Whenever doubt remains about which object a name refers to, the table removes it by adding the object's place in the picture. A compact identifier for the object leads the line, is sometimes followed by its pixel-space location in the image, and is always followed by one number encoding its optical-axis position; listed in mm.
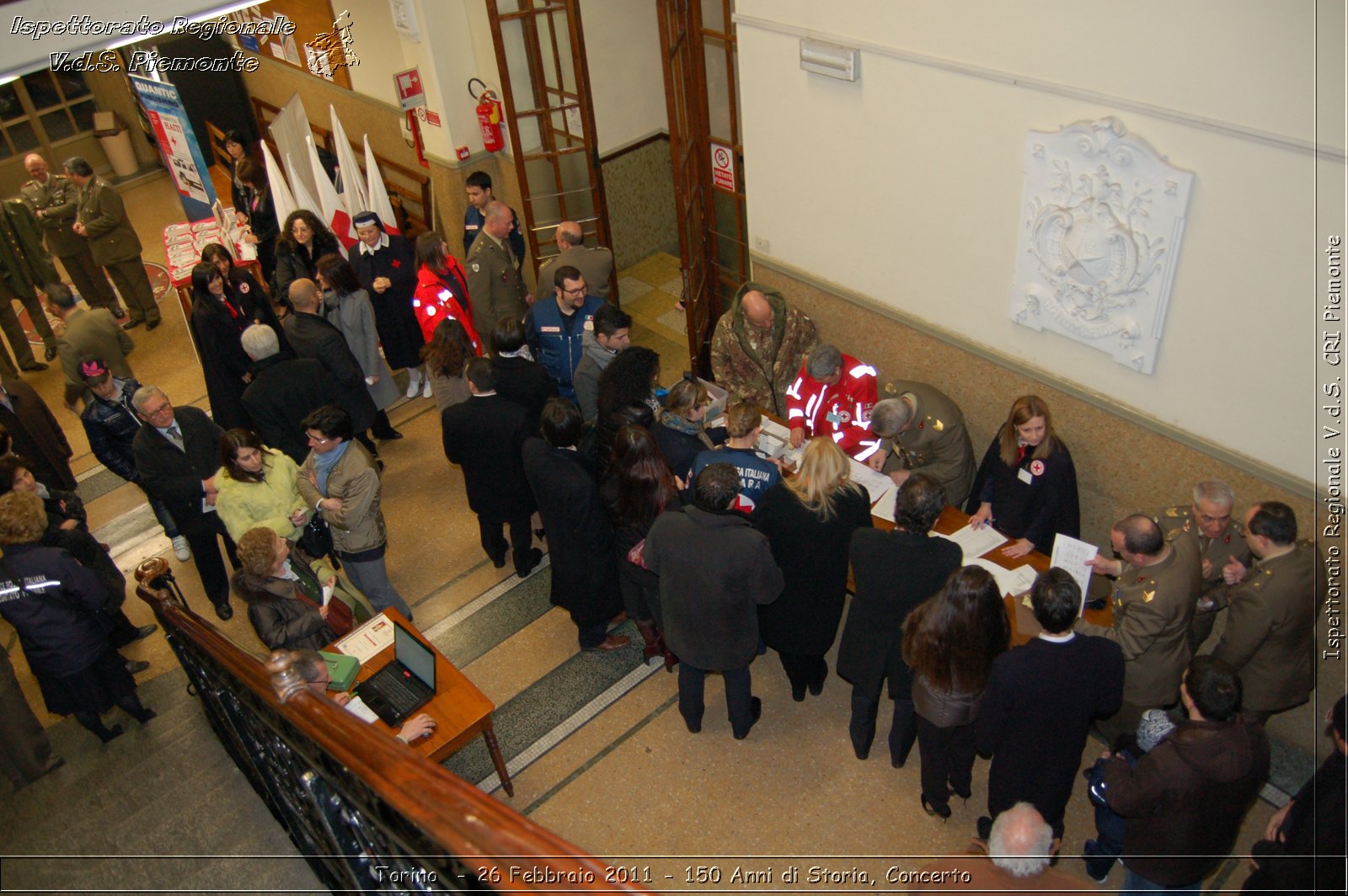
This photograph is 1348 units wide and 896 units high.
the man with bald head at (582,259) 6699
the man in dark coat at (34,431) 6297
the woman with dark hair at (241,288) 6656
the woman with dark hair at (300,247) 7199
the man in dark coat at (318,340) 6277
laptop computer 4168
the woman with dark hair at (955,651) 3623
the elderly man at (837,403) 5234
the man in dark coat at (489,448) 5324
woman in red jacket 6652
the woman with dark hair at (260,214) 8227
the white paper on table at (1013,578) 4414
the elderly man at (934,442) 4996
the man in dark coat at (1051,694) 3496
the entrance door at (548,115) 7633
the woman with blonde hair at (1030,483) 4555
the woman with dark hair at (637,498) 4555
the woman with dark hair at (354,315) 6586
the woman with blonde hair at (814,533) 4211
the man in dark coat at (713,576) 4016
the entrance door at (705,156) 6324
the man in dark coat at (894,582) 3828
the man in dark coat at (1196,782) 3221
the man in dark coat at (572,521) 4746
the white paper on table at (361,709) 4109
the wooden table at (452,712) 4047
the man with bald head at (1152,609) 3834
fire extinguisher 8195
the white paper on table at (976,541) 4633
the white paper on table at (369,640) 4484
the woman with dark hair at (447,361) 5711
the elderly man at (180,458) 5285
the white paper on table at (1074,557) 4301
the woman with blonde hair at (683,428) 4961
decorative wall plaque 4090
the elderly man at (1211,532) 4008
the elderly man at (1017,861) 2857
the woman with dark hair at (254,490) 4953
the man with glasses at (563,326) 5984
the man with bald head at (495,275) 6867
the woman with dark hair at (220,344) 6375
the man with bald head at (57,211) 8250
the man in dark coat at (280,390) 5859
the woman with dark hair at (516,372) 5602
